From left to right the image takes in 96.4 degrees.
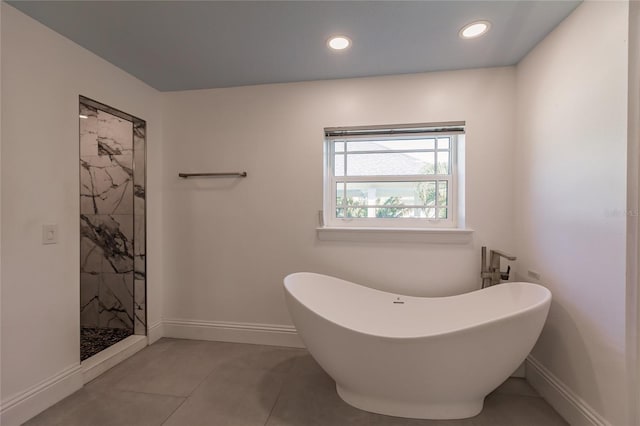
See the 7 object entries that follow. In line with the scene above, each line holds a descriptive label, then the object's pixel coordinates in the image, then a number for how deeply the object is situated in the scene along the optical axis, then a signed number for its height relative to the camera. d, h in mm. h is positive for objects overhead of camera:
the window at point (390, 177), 2287 +278
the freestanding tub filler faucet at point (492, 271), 1946 -412
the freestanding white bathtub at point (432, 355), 1324 -702
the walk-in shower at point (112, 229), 2332 -161
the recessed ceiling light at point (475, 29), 1589 +1040
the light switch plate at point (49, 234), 1609 -136
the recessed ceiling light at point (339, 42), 1707 +1032
